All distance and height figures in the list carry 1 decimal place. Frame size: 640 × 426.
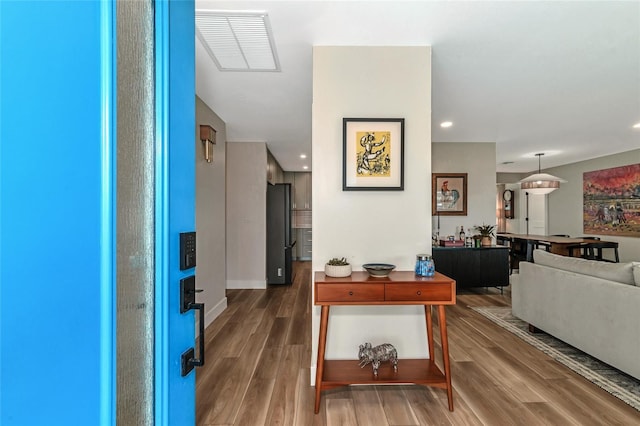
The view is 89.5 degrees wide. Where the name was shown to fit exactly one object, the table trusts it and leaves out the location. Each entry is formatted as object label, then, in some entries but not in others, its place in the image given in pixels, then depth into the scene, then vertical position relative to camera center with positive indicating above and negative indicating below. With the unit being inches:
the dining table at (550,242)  219.9 -21.3
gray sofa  89.2 -30.1
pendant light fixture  217.0 +19.2
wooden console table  78.0 -20.9
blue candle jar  84.4 -14.4
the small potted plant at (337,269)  83.4 -14.9
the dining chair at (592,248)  225.5 -26.1
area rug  85.2 -47.7
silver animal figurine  84.0 -37.7
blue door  16.4 +0.0
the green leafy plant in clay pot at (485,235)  194.4 -14.3
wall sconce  133.0 +30.4
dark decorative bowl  82.9 -15.0
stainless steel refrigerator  218.1 -13.8
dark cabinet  187.9 -31.1
